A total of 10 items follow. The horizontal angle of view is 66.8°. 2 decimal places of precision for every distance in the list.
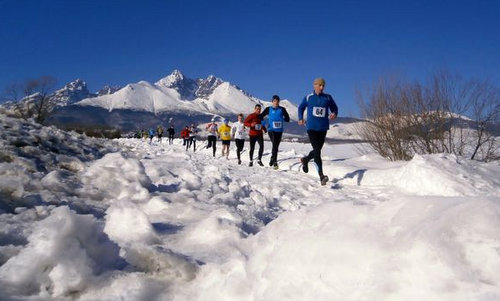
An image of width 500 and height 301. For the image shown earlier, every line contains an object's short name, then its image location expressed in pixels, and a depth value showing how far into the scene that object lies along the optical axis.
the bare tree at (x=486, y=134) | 8.94
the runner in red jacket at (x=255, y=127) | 10.65
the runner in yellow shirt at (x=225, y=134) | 14.22
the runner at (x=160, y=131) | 39.73
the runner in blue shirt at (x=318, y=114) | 7.02
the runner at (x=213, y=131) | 16.67
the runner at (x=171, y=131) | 33.47
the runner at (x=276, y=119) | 9.74
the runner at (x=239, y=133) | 11.93
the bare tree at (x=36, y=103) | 49.12
